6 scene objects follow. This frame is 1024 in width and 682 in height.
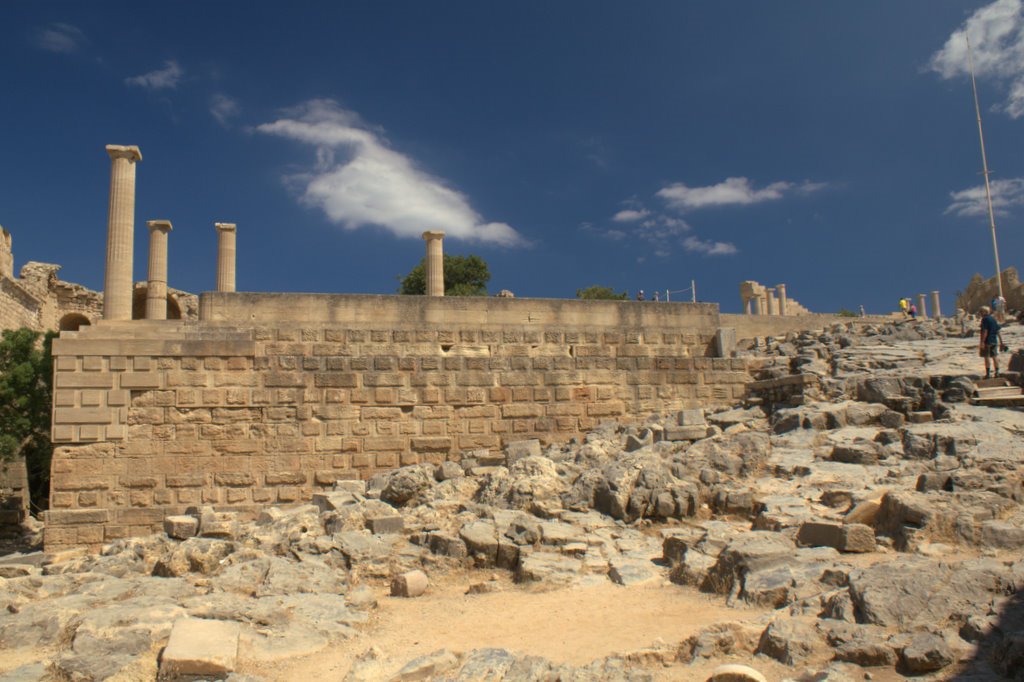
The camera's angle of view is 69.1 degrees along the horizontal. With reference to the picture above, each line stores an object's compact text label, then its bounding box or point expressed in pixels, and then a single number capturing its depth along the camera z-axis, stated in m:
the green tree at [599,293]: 47.00
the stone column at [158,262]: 17.11
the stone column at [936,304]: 36.25
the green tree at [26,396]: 19.45
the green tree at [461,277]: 43.38
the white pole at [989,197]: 28.70
